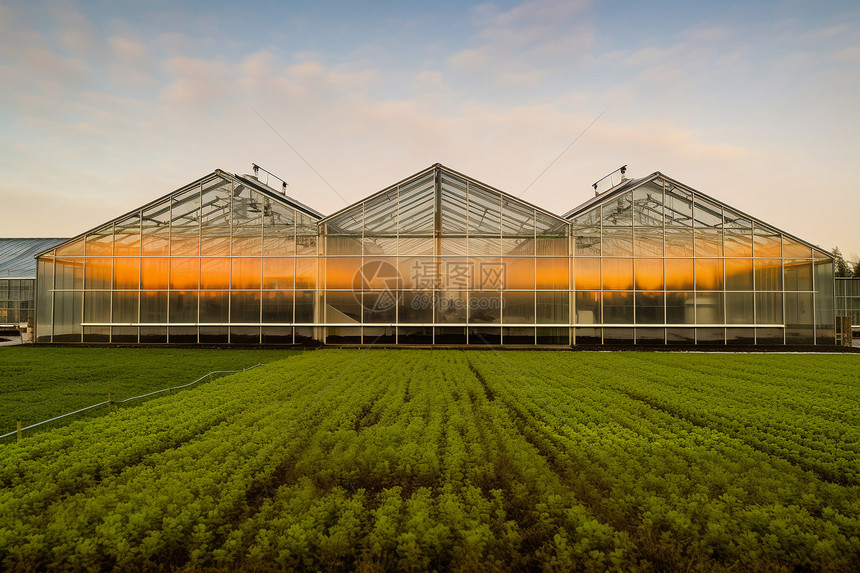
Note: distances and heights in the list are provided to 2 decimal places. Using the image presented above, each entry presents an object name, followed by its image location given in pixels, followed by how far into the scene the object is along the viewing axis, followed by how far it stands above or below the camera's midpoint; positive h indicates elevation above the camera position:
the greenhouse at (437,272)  25.19 +1.86
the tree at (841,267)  71.81 +6.23
